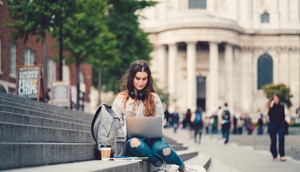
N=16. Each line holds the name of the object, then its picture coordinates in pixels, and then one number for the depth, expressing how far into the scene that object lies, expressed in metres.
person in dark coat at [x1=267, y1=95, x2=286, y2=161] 19.53
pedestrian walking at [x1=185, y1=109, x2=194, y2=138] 40.86
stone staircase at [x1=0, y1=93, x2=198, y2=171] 6.85
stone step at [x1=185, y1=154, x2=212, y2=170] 14.14
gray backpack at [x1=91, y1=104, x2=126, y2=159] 9.25
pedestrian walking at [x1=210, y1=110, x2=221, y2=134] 43.72
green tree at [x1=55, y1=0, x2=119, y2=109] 37.25
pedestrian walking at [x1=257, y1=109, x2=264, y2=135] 46.51
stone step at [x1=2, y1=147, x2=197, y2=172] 6.89
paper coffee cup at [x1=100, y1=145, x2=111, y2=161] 9.14
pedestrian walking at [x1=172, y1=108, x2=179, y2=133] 52.34
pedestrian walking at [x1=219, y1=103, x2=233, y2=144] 35.18
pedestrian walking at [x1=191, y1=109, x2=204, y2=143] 37.50
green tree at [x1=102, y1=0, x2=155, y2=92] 48.00
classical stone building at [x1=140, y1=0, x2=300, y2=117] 86.19
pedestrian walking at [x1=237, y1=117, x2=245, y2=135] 53.84
